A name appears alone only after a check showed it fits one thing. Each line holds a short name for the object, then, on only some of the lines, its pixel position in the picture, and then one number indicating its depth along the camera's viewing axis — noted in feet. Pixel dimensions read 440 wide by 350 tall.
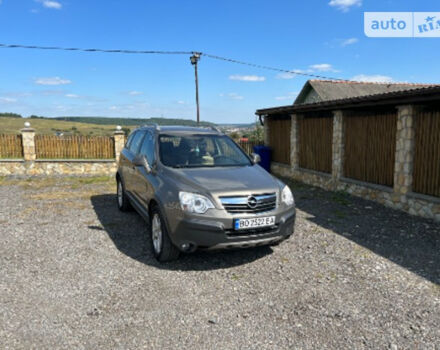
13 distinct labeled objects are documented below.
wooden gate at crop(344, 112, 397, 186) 26.32
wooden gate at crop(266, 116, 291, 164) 42.70
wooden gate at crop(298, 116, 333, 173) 34.35
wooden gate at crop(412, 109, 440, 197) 22.08
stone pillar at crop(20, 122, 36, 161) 46.19
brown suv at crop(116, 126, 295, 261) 13.19
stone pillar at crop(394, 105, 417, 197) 23.85
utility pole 71.87
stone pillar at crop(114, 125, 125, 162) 49.39
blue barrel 46.16
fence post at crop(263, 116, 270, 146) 47.72
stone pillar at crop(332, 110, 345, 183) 31.71
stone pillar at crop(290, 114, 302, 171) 39.93
